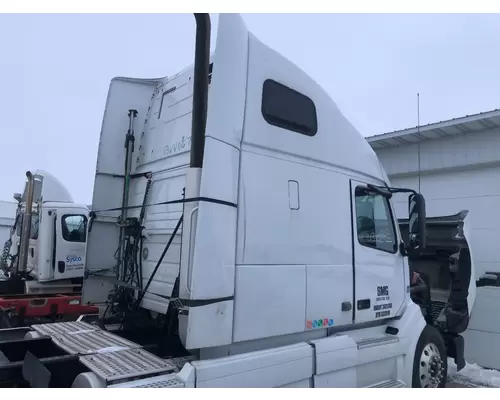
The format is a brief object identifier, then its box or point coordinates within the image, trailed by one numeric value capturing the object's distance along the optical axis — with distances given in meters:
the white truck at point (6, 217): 22.58
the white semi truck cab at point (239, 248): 2.96
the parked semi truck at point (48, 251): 8.78
